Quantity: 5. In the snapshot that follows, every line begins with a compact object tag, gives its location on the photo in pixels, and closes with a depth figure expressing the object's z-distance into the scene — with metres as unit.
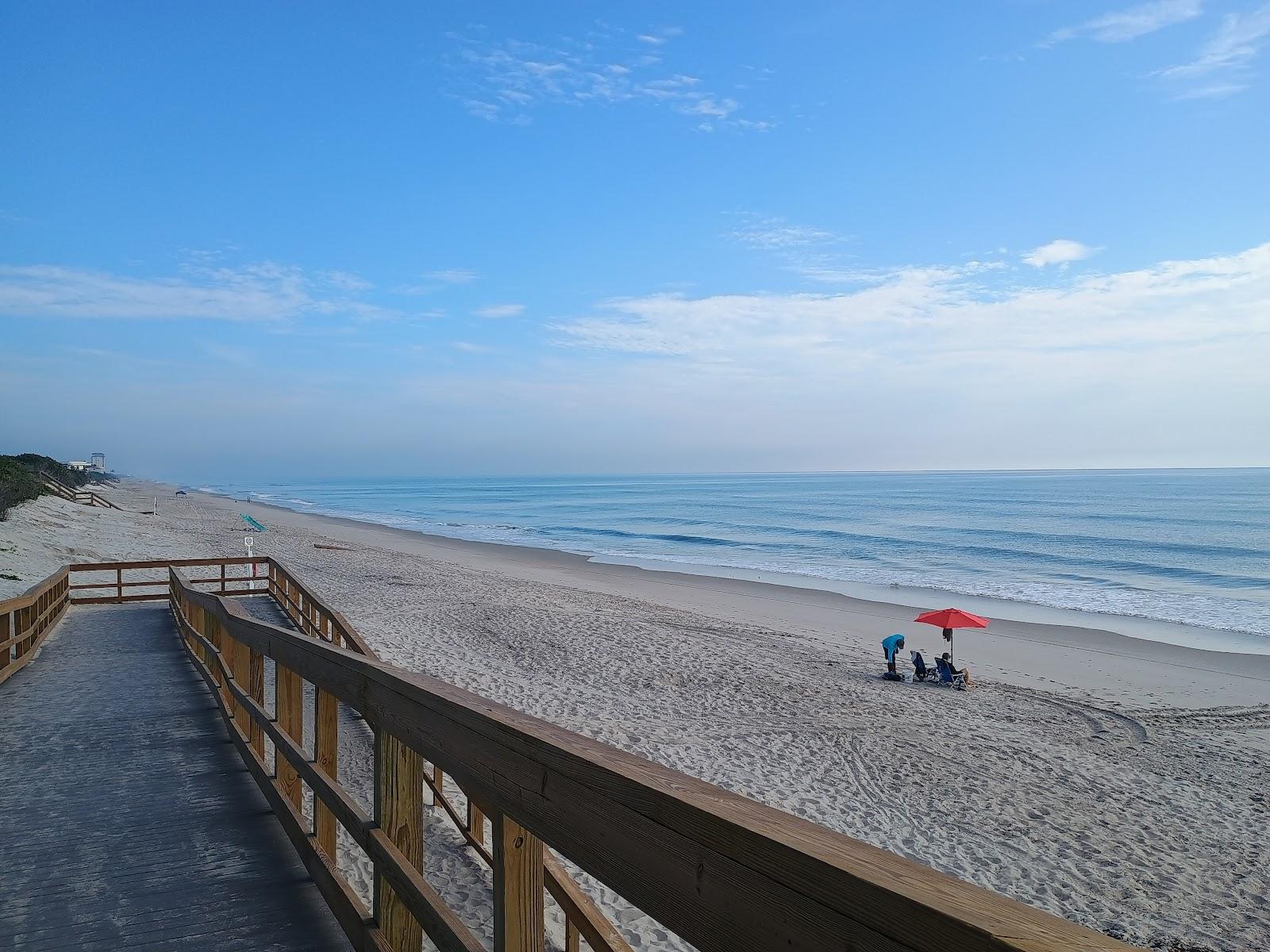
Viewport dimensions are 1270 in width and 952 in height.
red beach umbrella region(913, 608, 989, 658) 15.65
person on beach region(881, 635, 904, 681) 15.30
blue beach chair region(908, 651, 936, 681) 15.10
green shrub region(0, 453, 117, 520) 28.76
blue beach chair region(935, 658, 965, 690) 14.77
